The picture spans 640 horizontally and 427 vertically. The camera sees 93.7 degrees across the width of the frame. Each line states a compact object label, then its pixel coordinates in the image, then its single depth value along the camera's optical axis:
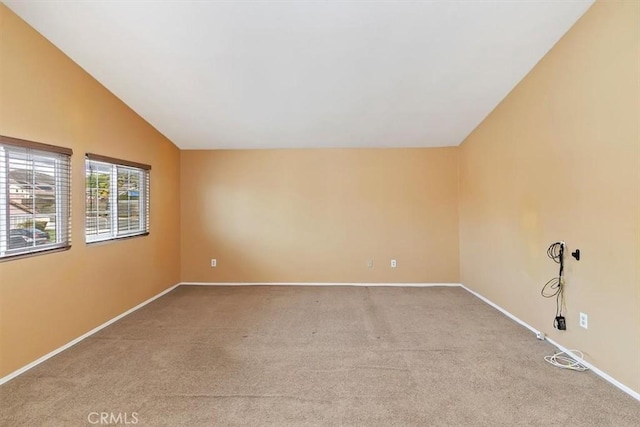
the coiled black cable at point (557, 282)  2.67
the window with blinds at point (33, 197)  2.28
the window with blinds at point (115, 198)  3.17
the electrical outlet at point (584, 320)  2.41
